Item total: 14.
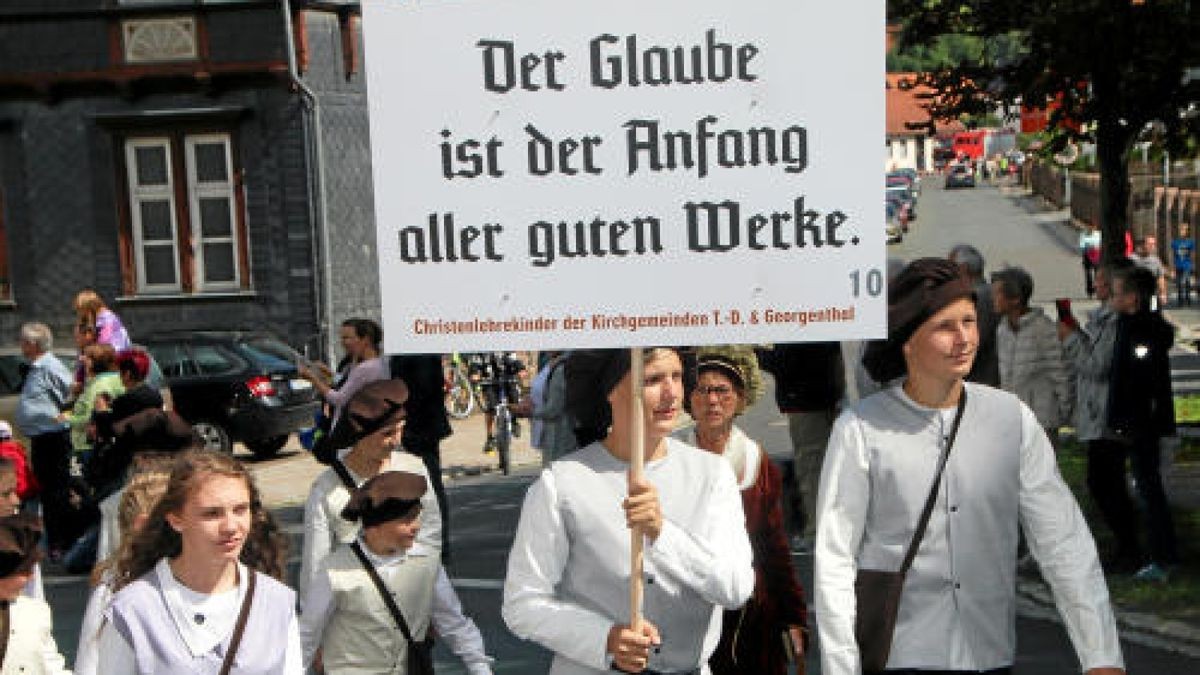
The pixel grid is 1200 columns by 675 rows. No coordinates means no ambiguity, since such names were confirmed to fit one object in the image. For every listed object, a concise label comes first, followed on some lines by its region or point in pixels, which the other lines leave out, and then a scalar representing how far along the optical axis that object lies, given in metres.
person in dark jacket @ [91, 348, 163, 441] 9.07
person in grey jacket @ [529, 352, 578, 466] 11.39
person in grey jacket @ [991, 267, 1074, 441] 11.95
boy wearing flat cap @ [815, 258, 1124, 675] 4.58
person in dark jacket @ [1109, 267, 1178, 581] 10.09
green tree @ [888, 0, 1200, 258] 12.28
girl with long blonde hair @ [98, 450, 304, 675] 4.52
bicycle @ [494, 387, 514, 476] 17.52
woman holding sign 4.35
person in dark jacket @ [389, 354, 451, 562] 11.42
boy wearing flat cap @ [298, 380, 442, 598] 5.73
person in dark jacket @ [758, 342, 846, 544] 10.98
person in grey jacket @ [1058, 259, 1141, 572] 10.24
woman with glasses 5.68
